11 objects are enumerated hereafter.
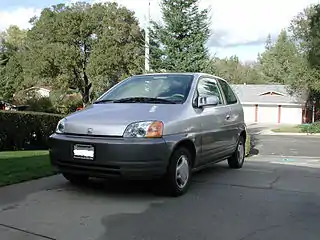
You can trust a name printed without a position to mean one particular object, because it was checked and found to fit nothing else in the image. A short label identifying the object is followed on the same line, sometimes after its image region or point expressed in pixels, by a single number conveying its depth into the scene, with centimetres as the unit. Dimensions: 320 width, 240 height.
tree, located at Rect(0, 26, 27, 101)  3353
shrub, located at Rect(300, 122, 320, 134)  3931
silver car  509
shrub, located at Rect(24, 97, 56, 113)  3349
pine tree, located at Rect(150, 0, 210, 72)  1767
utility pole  1858
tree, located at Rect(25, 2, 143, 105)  3453
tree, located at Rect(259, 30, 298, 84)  6869
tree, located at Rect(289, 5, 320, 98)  3598
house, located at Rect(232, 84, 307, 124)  5212
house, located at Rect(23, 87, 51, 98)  3812
